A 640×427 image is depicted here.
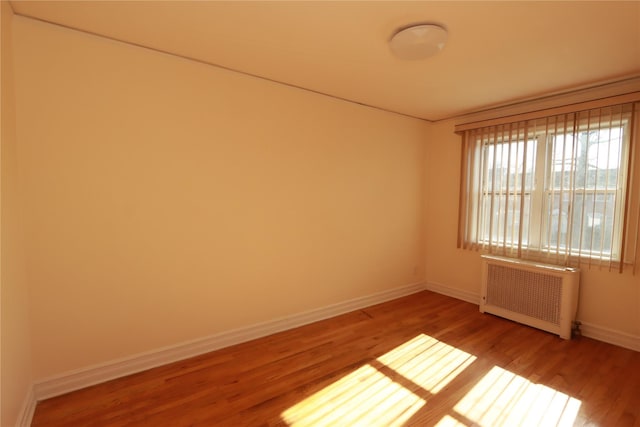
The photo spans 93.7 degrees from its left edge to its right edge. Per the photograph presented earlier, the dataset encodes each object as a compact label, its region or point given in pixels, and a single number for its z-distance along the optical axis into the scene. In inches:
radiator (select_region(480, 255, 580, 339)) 114.5
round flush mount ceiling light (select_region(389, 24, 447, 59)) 74.5
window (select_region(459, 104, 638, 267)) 108.5
